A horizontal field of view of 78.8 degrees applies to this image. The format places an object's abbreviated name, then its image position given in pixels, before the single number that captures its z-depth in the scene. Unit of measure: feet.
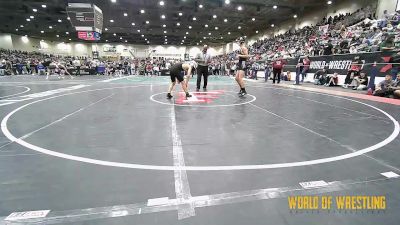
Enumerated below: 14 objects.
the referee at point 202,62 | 32.71
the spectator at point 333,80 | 44.78
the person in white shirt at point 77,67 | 83.30
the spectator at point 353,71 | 40.32
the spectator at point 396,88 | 27.07
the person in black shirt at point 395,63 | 33.37
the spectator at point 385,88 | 28.75
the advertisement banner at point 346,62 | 35.83
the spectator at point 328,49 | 49.30
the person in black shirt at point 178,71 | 25.08
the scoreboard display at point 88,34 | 59.44
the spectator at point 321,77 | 47.44
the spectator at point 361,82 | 37.87
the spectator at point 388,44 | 36.06
